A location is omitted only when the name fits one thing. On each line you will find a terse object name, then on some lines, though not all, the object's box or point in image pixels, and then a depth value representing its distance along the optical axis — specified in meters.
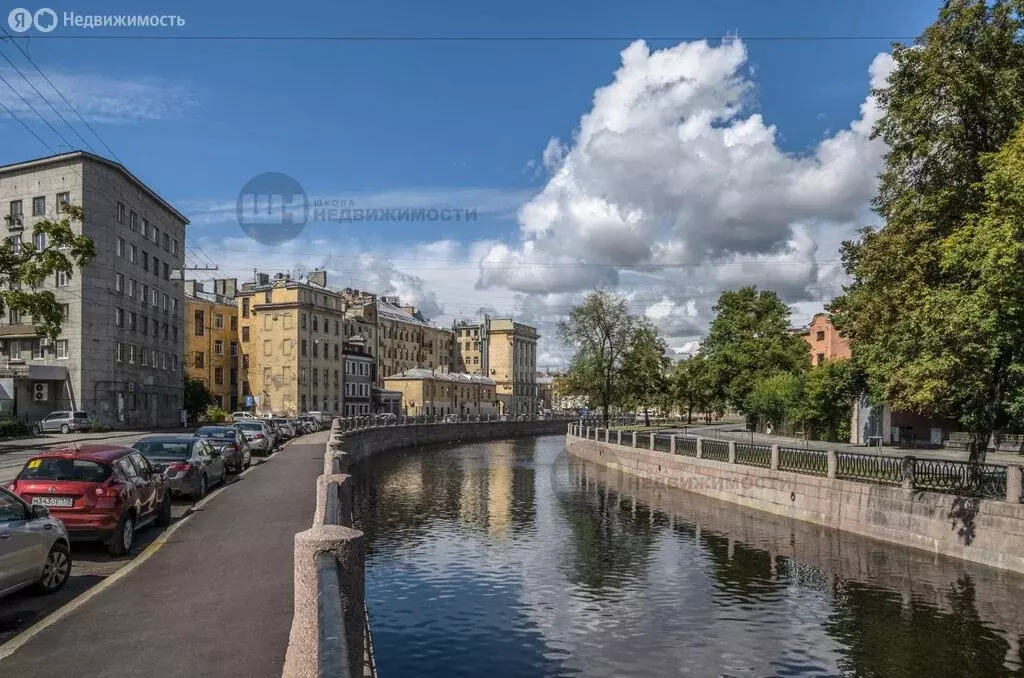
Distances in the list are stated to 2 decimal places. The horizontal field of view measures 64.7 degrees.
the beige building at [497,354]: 155.88
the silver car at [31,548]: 9.95
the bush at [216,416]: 76.31
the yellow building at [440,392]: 112.62
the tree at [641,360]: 75.44
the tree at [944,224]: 18.77
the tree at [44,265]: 32.66
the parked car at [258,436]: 41.38
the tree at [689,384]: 101.73
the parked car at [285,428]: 57.81
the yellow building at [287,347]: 93.31
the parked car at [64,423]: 51.97
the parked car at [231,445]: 30.17
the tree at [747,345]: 75.62
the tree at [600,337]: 75.56
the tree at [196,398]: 77.50
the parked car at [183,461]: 21.34
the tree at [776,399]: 60.25
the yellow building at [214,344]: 92.56
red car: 13.44
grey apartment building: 58.44
